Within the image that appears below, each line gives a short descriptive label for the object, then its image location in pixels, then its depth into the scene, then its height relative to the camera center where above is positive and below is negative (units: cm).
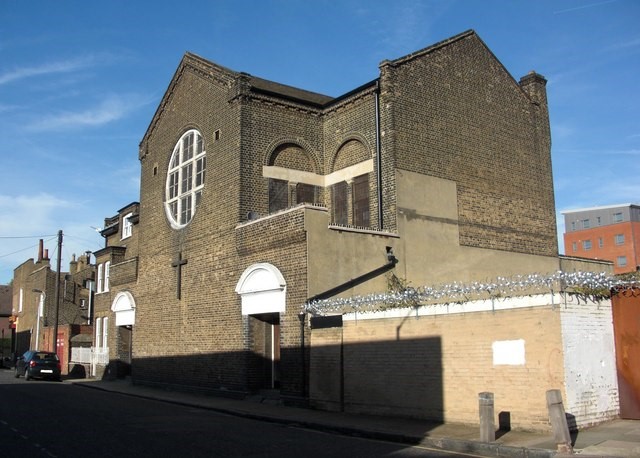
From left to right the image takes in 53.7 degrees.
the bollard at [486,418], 1096 -146
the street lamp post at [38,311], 4996 +209
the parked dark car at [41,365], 3219 -142
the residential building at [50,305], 3991 +251
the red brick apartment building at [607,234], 8356 +1349
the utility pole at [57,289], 3834 +289
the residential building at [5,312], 7110 +282
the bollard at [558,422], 999 -141
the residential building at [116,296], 3002 +205
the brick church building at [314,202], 1912 +480
